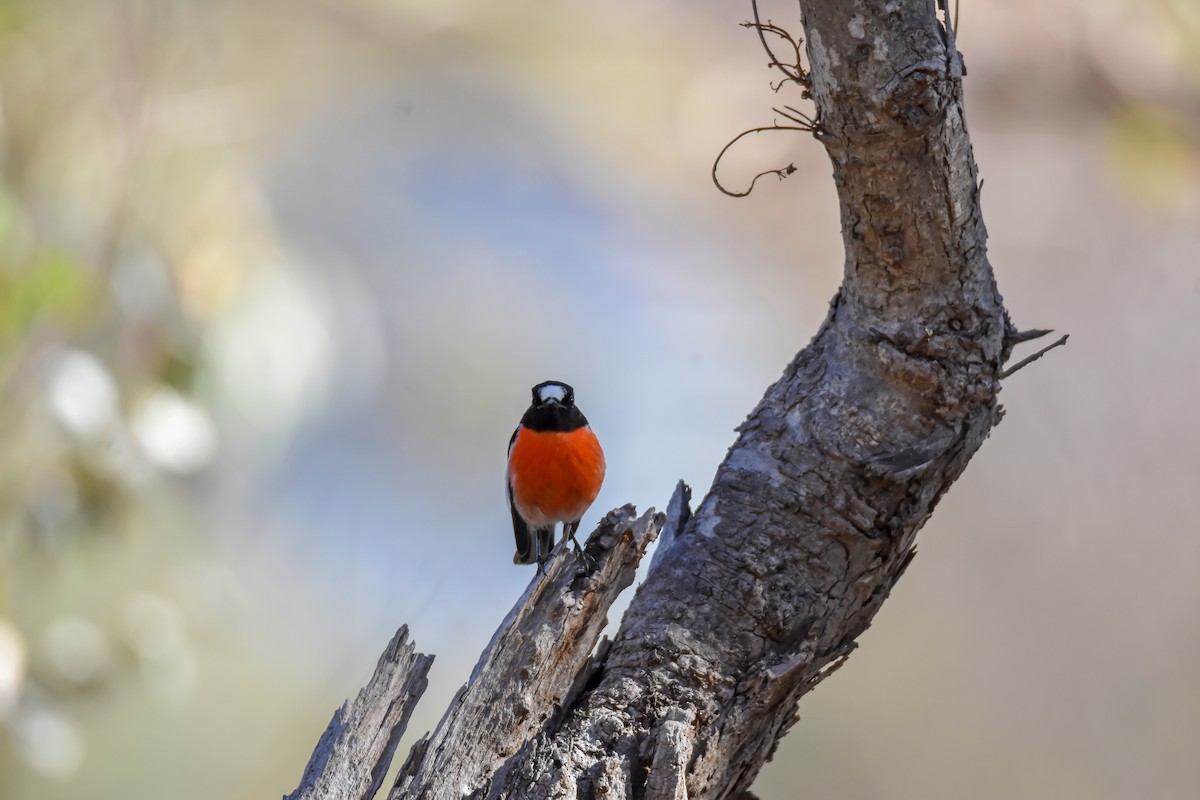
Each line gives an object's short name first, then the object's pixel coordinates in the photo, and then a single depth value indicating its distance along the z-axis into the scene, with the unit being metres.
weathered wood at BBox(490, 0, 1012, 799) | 4.32
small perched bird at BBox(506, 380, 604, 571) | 7.05
